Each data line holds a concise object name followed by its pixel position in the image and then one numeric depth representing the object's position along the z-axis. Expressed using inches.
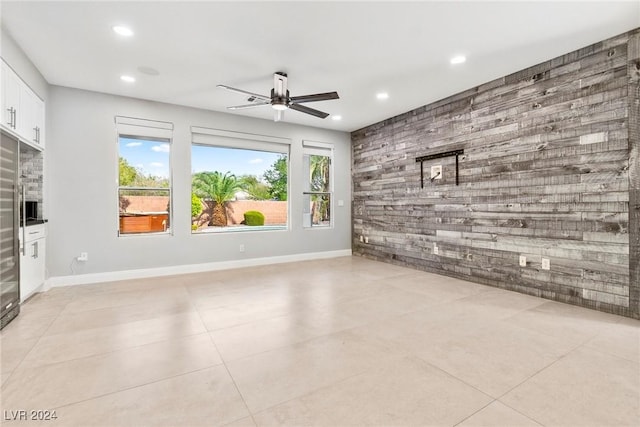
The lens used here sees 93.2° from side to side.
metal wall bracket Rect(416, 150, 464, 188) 183.0
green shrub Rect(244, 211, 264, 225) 244.9
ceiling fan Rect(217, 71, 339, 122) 143.2
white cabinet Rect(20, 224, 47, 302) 128.5
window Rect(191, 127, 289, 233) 214.2
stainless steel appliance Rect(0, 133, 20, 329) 107.7
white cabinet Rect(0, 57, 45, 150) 114.4
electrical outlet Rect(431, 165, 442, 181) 193.8
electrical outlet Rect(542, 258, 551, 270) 142.3
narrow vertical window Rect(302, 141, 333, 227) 252.1
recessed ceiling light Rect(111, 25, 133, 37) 113.1
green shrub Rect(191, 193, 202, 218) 209.8
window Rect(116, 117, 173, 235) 185.8
